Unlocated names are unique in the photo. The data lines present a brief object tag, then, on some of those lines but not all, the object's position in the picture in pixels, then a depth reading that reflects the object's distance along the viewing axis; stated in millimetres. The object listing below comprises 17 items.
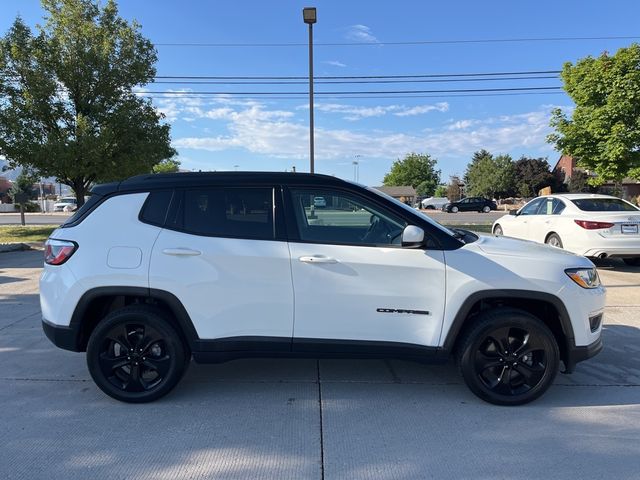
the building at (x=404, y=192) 80438
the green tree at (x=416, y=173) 107250
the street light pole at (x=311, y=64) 14570
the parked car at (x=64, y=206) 57781
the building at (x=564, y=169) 60869
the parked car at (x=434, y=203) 64113
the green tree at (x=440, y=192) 97062
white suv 3557
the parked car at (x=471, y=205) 50469
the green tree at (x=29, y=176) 18953
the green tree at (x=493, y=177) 63875
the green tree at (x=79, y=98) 17000
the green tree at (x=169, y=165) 65125
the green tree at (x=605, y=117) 12773
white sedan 8828
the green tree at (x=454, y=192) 82688
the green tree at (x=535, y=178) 60188
